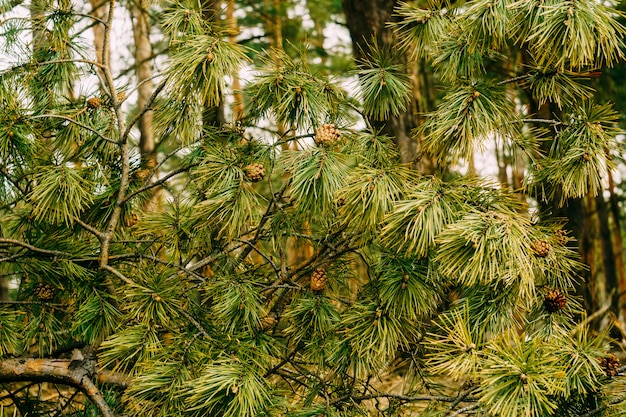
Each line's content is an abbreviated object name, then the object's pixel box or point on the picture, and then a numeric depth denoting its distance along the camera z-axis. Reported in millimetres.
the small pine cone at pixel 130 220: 2277
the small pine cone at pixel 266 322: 2114
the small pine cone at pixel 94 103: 2253
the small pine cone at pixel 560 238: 2055
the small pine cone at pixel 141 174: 2268
